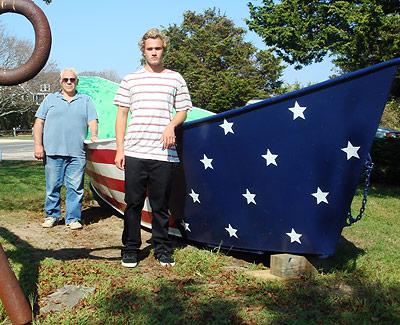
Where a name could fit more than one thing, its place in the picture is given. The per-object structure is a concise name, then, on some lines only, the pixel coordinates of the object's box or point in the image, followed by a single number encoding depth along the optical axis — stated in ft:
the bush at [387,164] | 35.63
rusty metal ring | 7.94
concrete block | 11.54
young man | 11.64
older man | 15.81
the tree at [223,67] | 116.47
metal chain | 11.34
